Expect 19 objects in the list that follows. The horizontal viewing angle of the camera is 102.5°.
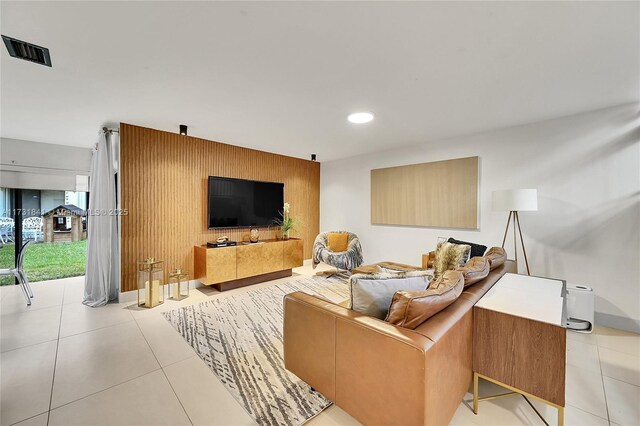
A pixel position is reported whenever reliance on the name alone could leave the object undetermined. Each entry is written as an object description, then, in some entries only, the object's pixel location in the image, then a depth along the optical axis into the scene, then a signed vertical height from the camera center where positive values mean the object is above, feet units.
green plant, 16.49 -0.87
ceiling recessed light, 10.00 +3.69
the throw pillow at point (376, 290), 5.06 -1.62
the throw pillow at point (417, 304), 4.36 -1.67
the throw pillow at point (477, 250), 10.63 -1.66
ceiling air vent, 5.70 +3.65
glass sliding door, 13.48 -1.39
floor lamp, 9.58 +0.39
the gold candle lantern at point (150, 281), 11.02 -3.23
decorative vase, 15.24 -1.64
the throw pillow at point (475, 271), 6.07 -1.48
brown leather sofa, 3.85 -2.65
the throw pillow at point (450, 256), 9.49 -1.78
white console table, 4.60 -2.58
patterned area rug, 5.55 -4.26
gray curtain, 11.22 -1.21
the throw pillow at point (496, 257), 7.93 -1.49
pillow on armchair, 16.70 -2.11
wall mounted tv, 14.05 +0.35
